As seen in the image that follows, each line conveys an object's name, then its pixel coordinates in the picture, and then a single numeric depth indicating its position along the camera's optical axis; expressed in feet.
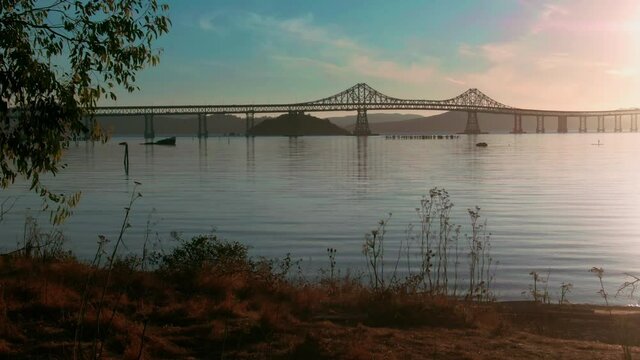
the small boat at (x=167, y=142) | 380.37
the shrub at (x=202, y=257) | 27.12
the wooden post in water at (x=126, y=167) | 130.93
